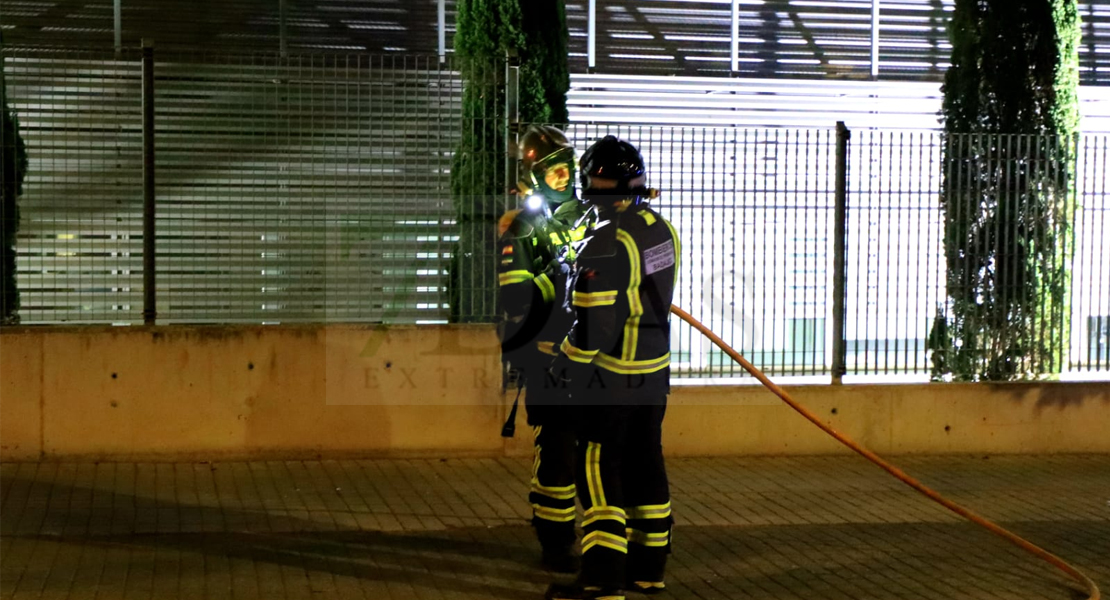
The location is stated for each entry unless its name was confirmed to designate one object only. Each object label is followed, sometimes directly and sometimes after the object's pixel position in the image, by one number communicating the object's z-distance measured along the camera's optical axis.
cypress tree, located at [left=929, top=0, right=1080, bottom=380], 10.25
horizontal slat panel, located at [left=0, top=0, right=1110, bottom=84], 13.09
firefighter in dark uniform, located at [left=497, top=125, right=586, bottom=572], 6.31
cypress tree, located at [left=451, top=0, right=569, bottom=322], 9.57
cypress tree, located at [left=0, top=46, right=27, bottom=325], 8.95
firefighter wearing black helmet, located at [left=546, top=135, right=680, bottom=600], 5.70
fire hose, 6.77
